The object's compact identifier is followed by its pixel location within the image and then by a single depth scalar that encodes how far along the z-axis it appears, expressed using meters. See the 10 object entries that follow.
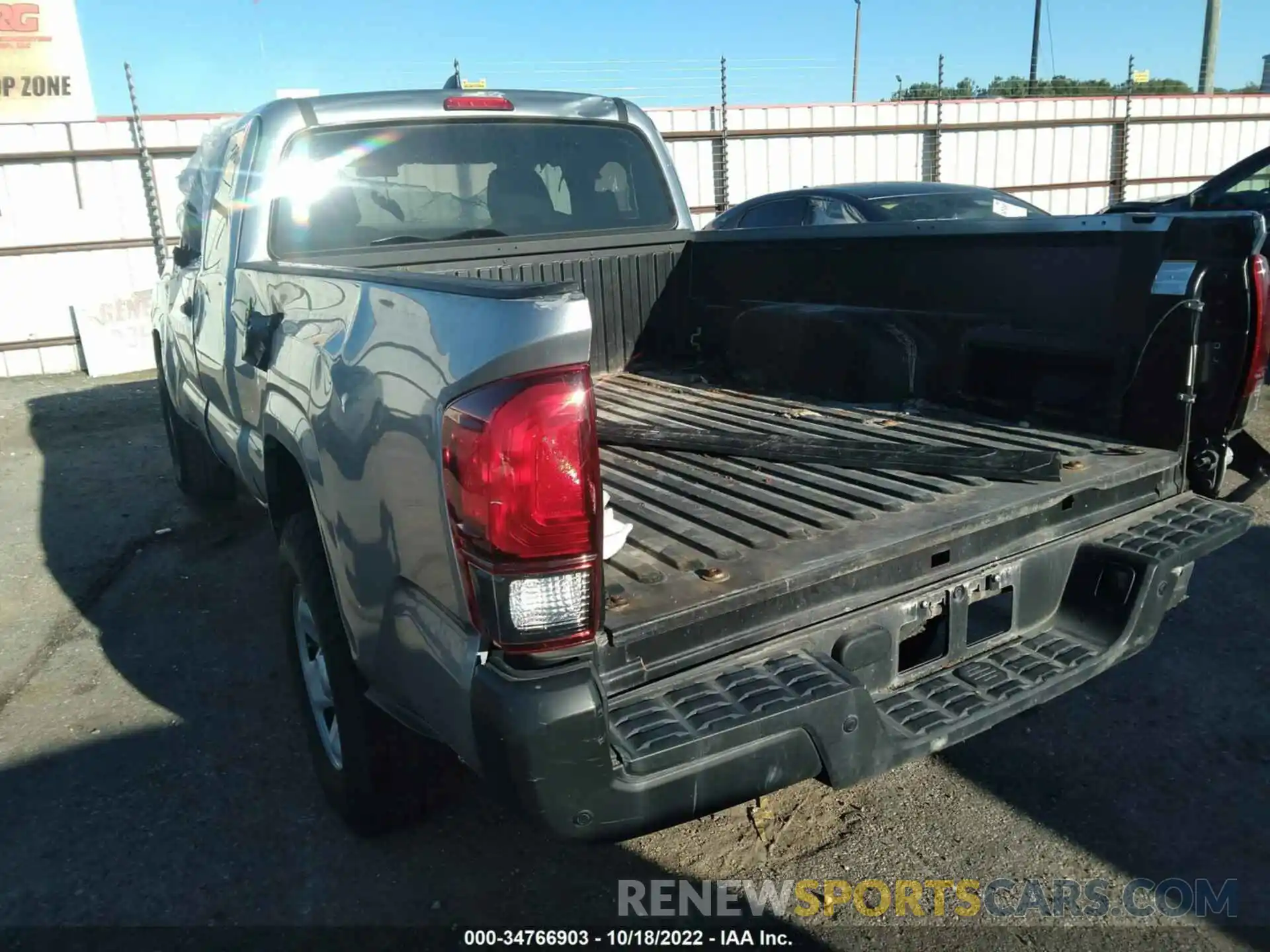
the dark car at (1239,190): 7.50
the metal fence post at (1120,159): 15.88
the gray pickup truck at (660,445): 1.74
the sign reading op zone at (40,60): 13.89
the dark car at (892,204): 7.77
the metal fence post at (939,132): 14.40
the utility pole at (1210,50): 19.44
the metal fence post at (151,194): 10.69
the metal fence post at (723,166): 12.76
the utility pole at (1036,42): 35.19
